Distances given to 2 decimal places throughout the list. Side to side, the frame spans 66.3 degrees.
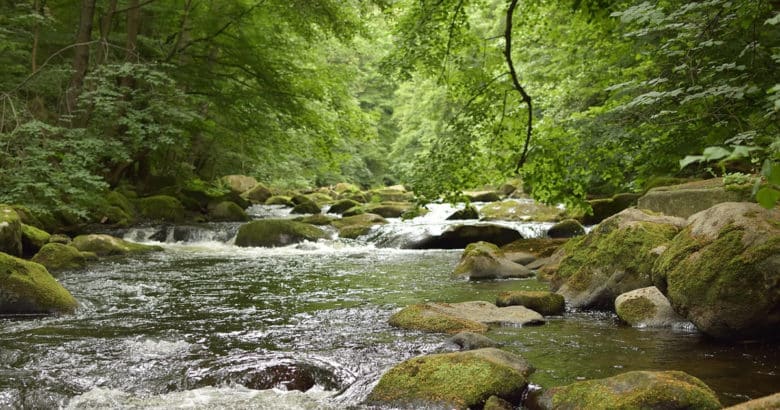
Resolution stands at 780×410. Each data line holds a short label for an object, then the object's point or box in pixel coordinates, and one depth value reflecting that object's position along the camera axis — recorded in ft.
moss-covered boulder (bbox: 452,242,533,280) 32.35
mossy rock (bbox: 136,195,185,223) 62.34
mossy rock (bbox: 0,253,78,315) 23.18
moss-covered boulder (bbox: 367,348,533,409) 13.69
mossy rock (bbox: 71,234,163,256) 41.29
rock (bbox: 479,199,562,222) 56.70
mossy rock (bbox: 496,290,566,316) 23.06
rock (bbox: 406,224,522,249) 46.93
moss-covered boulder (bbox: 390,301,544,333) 20.45
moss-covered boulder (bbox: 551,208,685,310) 23.73
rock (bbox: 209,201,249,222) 67.05
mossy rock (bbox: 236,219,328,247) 49.19
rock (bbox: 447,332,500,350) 17.80
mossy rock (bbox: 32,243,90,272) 34.55
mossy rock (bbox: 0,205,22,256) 34.83
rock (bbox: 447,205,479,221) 62.18
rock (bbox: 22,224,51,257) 39.21
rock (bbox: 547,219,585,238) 47.01
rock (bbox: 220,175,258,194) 102.94
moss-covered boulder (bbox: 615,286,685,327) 20.27
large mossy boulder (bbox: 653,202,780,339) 16.76
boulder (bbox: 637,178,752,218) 28.50
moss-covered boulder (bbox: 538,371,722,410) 11.75
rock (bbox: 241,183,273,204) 100.48
